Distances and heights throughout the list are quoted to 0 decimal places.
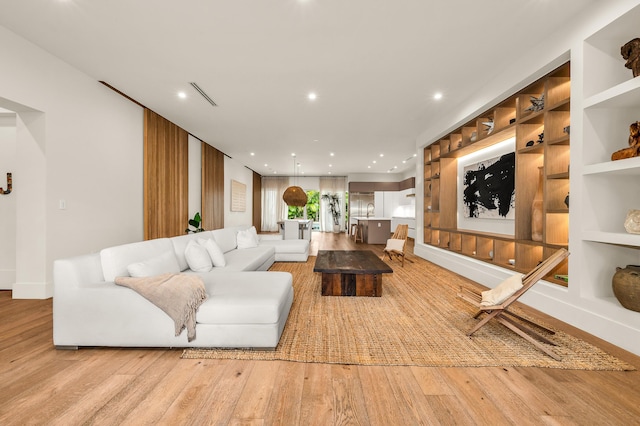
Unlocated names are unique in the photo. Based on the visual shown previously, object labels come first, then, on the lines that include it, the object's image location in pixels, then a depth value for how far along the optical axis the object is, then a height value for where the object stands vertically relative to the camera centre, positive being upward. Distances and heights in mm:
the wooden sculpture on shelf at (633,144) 2297 +554
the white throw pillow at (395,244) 5747 -668
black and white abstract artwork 4340 +400
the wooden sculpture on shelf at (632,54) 2283 +1292
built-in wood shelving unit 3174 +644
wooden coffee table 3609 -882
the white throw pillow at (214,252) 3629 -529
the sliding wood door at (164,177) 5051 +650
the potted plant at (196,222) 6202 -242
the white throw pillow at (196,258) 3293 -549
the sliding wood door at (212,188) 7457 +643
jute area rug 2080 -1071
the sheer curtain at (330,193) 13289 +720
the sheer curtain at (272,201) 13461 +477
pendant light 7125 +363
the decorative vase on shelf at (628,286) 2273 -600
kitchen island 9508 -608
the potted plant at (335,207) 13375 +208
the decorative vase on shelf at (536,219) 3523 -84
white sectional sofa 2154 -813
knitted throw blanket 2133 -645
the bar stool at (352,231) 11269 -821
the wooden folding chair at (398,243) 5740 -634
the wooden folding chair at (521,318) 2234 -811
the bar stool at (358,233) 10267 -778
